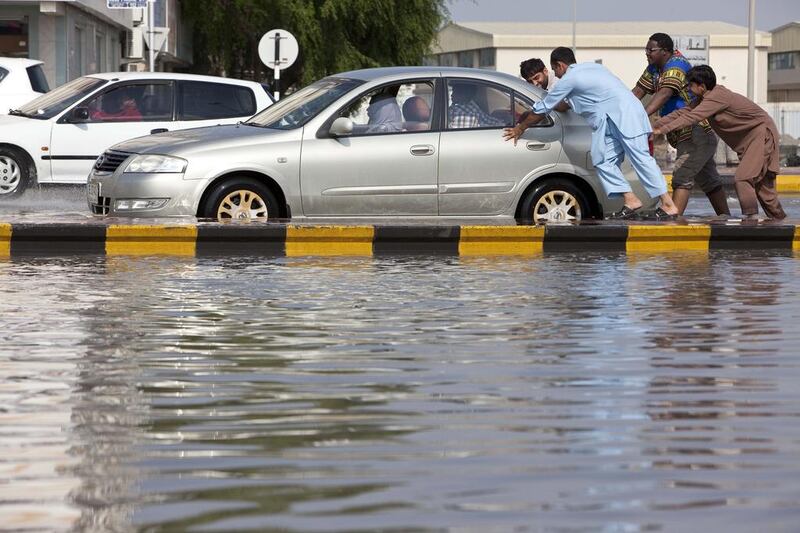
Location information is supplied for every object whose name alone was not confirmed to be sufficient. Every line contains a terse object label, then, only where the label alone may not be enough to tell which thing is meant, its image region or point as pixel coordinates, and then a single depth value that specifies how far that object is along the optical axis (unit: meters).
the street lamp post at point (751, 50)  40.03
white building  105.31
